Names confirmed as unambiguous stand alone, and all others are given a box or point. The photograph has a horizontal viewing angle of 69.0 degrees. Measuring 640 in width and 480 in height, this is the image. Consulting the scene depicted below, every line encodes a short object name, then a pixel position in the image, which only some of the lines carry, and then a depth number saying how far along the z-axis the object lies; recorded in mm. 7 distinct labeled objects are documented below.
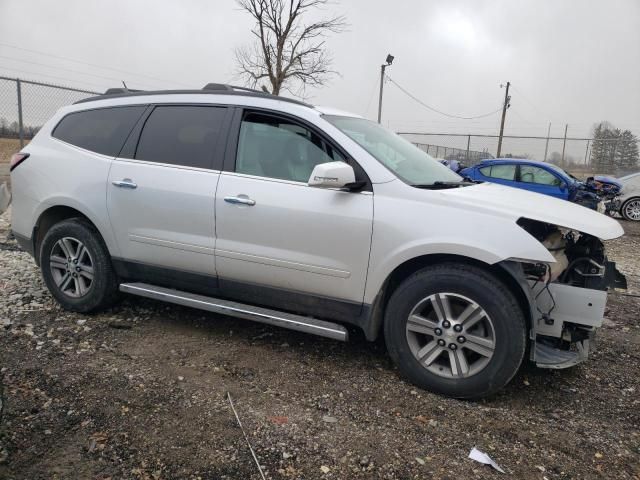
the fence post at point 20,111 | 10090
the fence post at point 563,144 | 22797
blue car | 11617
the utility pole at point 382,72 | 20859
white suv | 2809
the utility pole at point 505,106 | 28859
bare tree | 15578
